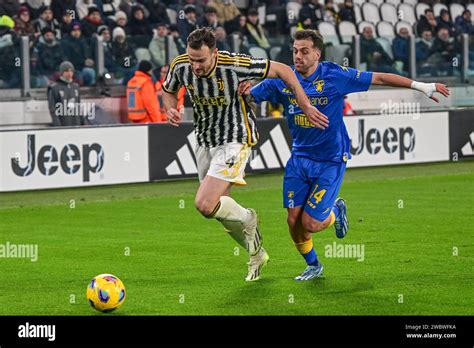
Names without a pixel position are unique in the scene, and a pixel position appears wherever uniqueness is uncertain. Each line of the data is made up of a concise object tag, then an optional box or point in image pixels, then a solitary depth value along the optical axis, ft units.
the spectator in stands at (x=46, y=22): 70.95
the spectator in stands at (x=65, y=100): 66.90
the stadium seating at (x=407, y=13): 94.90
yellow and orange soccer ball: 29.27
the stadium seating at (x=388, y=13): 94.58
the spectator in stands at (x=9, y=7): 70.28
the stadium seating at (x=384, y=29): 92.08
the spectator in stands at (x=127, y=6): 77.10
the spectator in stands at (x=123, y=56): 71.67
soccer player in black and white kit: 32.94
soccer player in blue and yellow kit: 34.32
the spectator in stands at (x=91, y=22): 73.41
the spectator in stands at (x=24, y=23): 70.33
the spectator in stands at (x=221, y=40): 75.15
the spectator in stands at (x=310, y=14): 85.35
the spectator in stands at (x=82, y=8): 74.33
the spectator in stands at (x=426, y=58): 84.38
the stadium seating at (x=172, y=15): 79.30
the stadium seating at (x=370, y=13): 93.61
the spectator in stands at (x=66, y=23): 72.38
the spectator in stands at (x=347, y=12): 91.09
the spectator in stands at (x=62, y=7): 73.00
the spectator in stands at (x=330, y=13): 89.61
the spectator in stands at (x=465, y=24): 94.12
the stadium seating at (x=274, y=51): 77.87
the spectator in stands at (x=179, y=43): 73.82
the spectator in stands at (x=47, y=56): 68.95
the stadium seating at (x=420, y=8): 95.63
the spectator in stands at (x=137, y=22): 76.13
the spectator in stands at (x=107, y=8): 76.38
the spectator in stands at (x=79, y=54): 69.82
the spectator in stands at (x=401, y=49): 83.82
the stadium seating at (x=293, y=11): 86.43
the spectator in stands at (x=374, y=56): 81.71
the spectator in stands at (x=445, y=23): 91.86
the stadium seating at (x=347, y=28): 89.51
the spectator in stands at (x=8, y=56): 67.00
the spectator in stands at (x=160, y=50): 73.31
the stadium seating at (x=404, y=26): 91.94
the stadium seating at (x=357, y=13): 92.58
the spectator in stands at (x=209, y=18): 78.33
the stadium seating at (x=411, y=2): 97.04
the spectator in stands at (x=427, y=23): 90.63
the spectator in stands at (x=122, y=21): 75.20
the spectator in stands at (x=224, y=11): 81.56
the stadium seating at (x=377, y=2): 95.17
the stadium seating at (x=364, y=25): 90.79
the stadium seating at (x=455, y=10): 96.94
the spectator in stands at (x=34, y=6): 72.23
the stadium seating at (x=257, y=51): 77.05
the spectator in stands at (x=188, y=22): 77.51
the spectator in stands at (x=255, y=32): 78.02
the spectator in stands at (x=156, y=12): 78.64
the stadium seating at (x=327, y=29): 86.48
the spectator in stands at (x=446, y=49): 85.20
